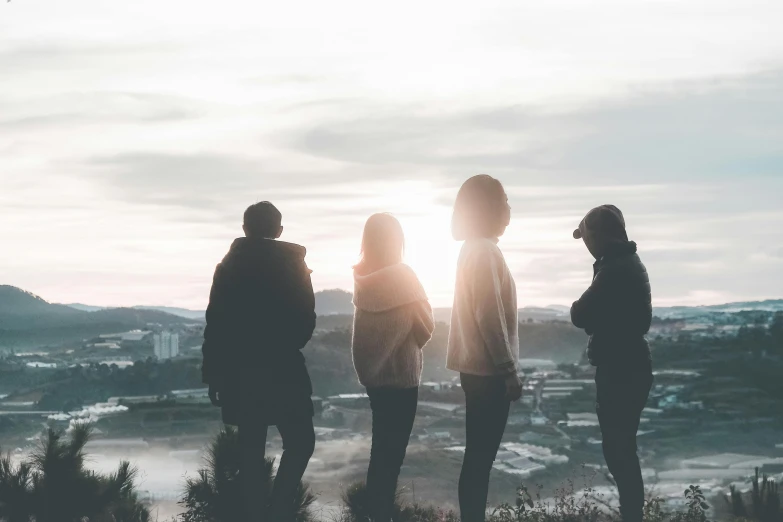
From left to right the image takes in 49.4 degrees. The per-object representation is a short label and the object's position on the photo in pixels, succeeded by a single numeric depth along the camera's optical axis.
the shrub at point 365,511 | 6.67
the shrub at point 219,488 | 6.62
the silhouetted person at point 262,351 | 5.19
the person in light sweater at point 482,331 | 5.10
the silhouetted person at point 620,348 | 5.18
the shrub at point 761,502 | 7.19
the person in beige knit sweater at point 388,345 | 5.29
